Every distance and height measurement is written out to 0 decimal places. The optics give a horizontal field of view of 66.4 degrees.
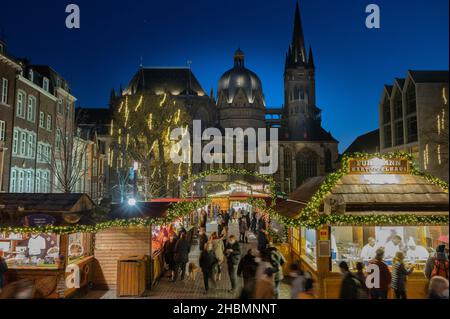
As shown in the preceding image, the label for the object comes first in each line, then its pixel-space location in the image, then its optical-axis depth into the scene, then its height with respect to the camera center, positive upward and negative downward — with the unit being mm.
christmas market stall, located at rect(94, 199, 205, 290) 10367 -1655
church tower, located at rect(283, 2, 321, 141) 81875 +25665
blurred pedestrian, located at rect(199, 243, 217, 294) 9578 -1934
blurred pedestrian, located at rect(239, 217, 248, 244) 17812 -2047
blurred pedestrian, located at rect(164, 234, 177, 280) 11531 -2135
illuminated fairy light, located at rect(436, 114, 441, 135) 29475 +6415
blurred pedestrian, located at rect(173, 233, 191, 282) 11047 -1994
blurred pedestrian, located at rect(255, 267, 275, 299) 5820 -1679
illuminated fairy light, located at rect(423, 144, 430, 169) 34062 +3325
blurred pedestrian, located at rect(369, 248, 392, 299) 7477 -2035
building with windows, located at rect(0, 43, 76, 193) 22188 +5007
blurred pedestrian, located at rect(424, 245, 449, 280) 7938 -1731
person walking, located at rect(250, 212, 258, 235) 22047 -2083
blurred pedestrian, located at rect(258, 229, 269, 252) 12386 -1736
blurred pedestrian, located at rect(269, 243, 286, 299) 8309 -1786
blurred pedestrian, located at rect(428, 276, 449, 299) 5762 -1638
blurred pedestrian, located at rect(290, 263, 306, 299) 6412 -1718
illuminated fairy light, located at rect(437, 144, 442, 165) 30742 +3616
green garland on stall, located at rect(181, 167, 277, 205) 16797 +775
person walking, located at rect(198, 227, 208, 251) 12412 -1736
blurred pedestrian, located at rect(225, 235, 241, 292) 9602 -1868
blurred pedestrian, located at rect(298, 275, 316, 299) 6367 -1825
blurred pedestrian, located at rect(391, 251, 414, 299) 7750 -1930
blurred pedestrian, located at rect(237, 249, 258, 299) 8219 -1831
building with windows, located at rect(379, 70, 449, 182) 32906 +8000
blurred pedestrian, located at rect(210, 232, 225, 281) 10474 -1771
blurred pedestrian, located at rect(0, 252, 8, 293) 8414 -1964
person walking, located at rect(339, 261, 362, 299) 6141 -1716
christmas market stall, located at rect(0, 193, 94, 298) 9117 -1527
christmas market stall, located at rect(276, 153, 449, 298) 8578 -630
